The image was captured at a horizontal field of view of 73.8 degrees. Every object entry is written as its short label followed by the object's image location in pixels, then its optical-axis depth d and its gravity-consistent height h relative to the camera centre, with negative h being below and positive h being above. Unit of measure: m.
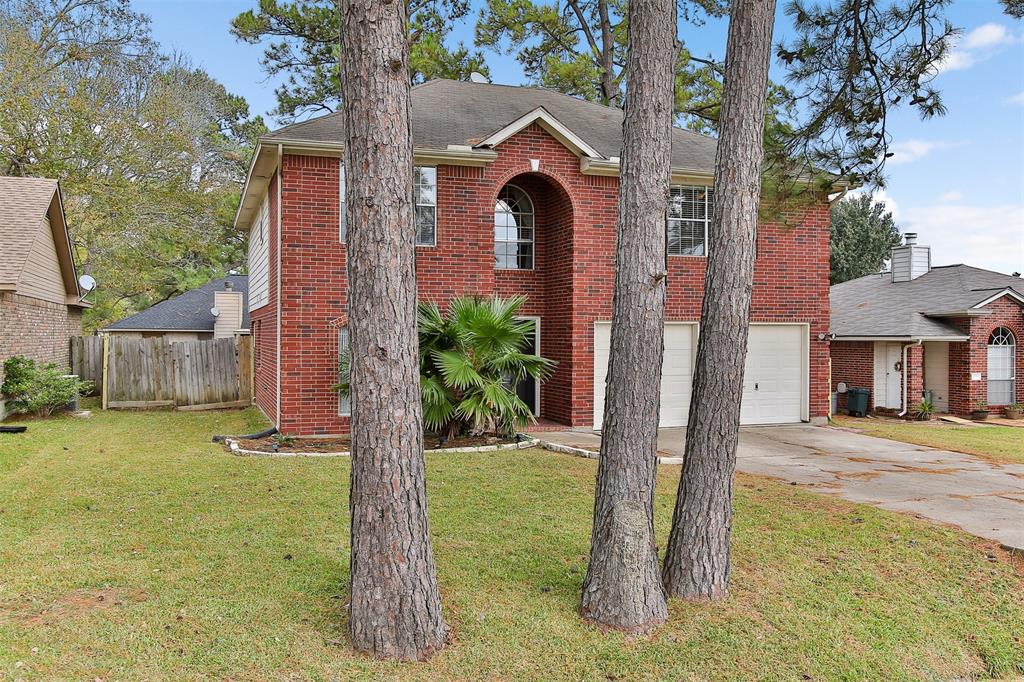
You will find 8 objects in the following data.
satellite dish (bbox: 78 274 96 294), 18.75 +1.69
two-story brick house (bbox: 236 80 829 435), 11.10 +1.74
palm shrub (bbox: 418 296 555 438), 10.00 -0.28
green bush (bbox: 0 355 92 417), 12.83 -0.82
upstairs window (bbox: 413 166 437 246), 11.77 +2.47
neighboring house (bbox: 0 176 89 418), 12.84 +1.52
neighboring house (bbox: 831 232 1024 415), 18.48 +0.04
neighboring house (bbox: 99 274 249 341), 22.62 +0.91
